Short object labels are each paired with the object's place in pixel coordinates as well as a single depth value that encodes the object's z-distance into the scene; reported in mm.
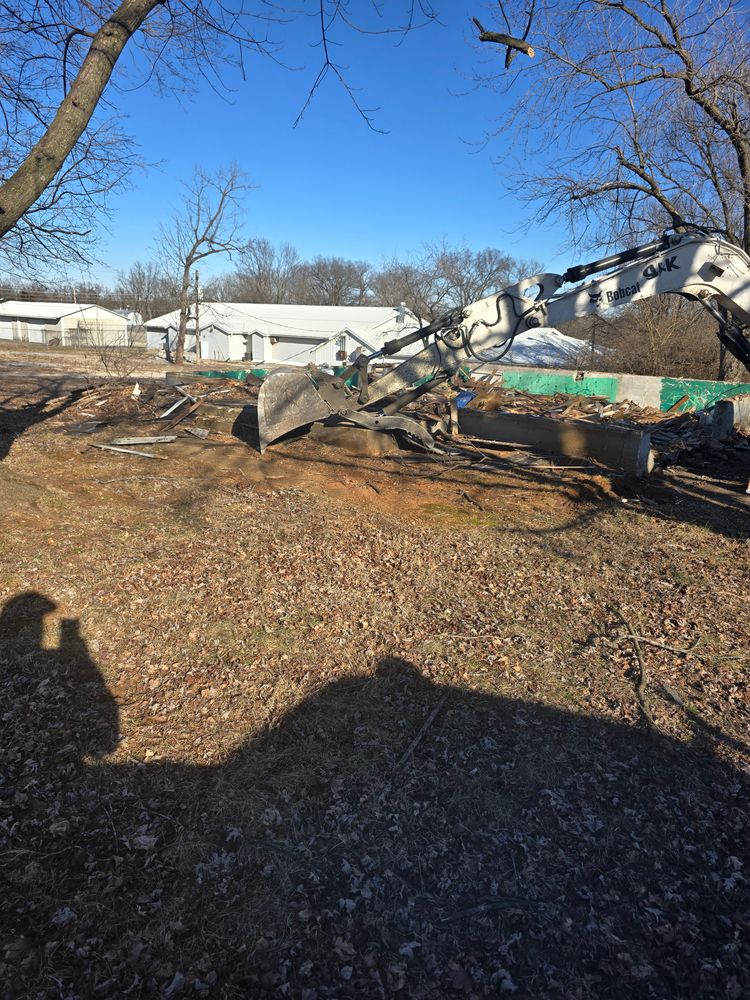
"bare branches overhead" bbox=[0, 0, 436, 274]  4055
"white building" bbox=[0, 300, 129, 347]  61094
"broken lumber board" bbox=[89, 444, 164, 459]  9478
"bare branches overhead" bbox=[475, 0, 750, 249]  12359
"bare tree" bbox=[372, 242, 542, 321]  52938
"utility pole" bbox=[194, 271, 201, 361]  45756
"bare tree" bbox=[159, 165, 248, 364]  39312
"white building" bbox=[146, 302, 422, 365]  45969
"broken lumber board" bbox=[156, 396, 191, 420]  12261
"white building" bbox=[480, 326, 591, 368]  32219
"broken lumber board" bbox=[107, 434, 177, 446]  10025
